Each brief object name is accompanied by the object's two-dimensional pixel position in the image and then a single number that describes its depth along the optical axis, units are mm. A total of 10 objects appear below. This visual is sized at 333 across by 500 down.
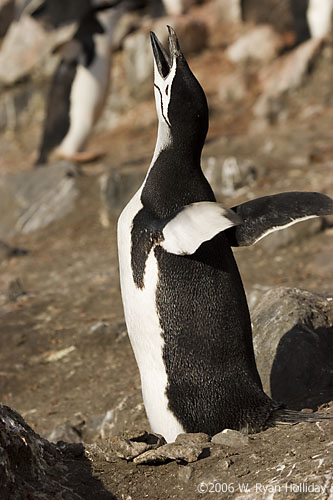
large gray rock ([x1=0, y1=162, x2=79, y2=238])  16812
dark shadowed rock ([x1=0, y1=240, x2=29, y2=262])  15141
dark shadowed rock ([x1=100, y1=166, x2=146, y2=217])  15952
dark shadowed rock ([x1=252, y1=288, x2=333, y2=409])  7576
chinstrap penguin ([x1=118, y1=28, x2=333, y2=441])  6379
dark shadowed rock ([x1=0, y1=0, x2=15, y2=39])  30422
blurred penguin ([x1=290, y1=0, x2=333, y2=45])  22750
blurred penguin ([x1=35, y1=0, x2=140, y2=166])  19891
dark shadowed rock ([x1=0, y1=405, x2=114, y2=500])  5180
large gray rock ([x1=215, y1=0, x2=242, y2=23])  26531
